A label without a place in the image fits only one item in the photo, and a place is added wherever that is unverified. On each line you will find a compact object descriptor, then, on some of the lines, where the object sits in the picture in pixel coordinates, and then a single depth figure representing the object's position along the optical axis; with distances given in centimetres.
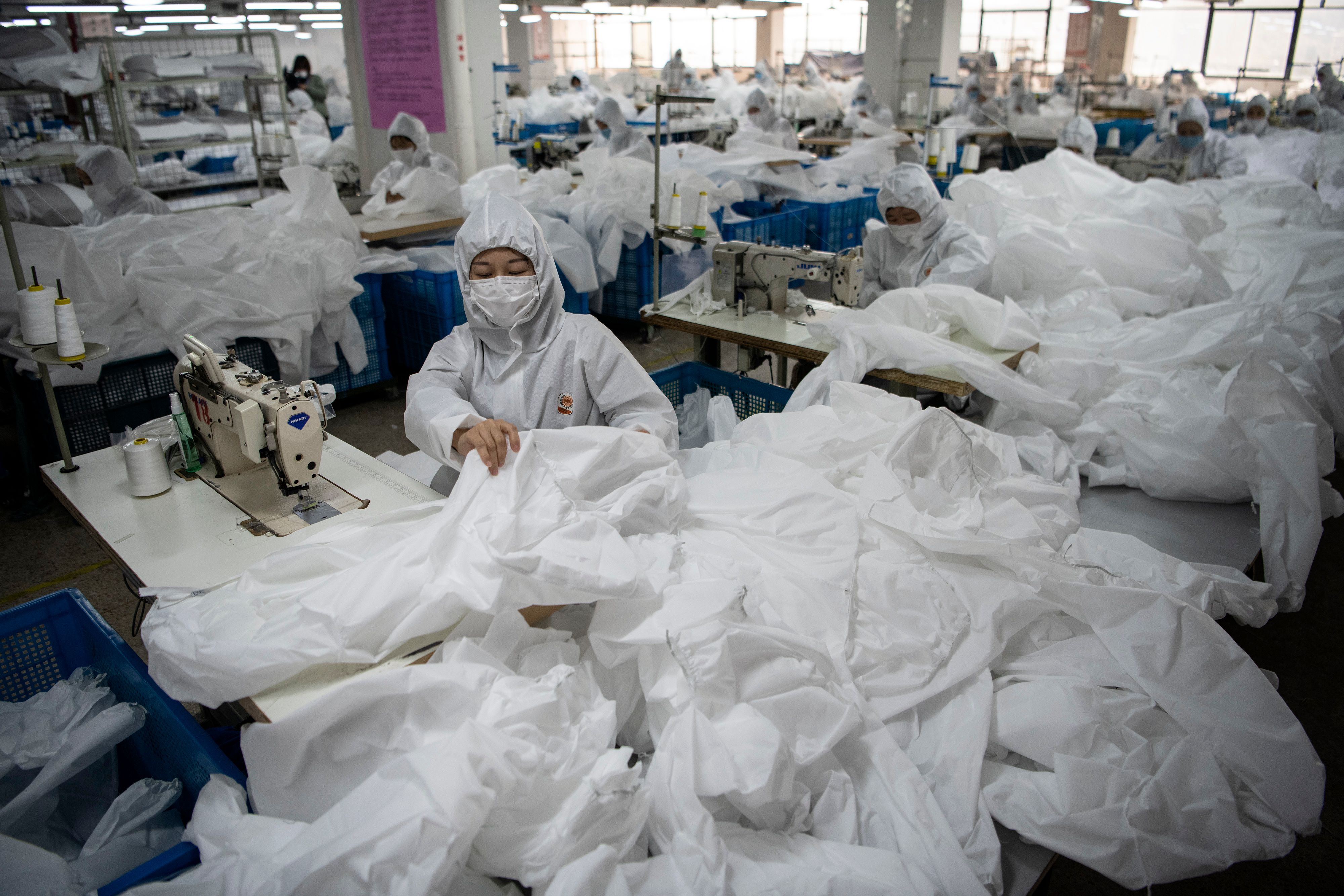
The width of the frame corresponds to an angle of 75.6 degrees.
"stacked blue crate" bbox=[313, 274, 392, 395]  439
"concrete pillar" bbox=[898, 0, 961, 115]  1138
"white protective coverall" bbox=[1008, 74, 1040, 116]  1276
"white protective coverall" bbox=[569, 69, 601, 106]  1276
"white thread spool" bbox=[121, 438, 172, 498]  200
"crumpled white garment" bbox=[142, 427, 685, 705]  140
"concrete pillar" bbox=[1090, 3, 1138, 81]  1725
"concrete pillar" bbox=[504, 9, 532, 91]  1534
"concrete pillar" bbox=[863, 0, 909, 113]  1167
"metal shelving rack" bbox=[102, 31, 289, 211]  634
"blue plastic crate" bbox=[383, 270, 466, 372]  446
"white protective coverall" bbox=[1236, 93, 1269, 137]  1027
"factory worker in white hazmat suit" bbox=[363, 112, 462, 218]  527
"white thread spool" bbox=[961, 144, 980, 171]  622
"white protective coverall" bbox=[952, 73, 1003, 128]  1245
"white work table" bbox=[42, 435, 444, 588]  176
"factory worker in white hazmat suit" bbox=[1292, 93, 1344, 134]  1076
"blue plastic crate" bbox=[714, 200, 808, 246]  546
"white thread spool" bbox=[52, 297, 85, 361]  214
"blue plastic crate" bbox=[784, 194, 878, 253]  630
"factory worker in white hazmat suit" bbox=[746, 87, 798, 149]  973
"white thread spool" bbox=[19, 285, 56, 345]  211
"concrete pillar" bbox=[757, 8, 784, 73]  1861
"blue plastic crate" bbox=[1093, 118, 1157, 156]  1198
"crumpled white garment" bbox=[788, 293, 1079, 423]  294
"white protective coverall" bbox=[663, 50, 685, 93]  1124
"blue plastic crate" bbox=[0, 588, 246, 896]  158
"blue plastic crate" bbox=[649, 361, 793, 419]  332
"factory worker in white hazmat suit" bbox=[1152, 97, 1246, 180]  834
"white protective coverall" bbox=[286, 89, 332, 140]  1189
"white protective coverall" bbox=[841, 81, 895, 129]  1087
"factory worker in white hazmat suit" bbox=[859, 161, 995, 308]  372
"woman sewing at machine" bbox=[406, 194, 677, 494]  223
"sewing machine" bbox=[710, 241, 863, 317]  344
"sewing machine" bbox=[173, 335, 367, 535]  189
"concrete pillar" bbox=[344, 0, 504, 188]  590
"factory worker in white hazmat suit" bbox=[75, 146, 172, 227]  477
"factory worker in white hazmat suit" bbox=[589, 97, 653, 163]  766
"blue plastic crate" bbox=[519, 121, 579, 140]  1036
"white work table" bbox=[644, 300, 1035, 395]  294
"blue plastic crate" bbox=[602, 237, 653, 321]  549
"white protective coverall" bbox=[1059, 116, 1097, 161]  863
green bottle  211
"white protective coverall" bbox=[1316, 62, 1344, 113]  1205
